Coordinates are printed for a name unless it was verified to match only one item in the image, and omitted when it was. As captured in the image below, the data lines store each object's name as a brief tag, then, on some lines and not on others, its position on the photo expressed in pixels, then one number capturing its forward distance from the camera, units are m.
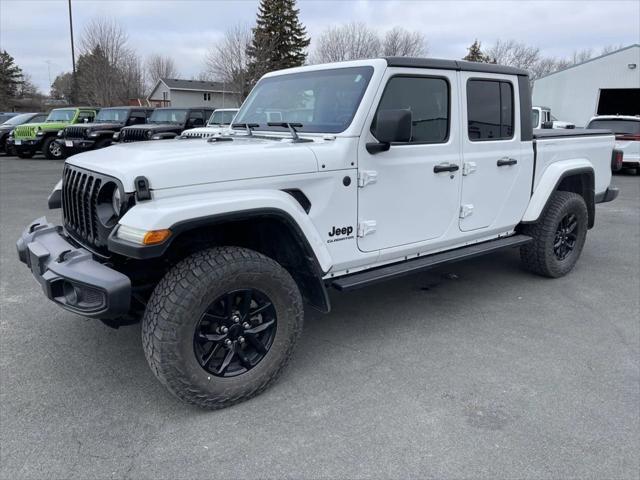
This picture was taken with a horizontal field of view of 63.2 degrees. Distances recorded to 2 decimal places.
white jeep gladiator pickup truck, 2.67
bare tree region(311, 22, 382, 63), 40.16
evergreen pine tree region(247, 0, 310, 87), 34.66
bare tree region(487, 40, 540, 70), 58.77
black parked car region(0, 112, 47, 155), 19.83
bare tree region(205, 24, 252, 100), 33.59
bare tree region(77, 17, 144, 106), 38.50
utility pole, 33.44
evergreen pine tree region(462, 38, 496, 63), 48.17
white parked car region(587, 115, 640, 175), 14.30
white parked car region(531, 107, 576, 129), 15.12
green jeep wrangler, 17.78
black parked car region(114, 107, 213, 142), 13.95
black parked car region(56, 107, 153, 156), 15.76
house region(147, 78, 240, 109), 56.72
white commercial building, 23.98
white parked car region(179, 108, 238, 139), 14.13
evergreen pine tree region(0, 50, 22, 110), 52.62
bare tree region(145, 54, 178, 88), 65.56
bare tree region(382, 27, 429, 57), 42.62
